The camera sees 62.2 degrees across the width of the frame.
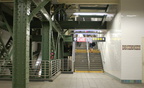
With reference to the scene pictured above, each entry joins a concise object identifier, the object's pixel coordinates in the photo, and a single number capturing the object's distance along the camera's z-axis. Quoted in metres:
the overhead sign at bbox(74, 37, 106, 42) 8.83
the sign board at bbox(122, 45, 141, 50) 5.38
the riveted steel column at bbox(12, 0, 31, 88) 3.06
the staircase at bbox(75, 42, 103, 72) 9.42
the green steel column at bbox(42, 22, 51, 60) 5.78
